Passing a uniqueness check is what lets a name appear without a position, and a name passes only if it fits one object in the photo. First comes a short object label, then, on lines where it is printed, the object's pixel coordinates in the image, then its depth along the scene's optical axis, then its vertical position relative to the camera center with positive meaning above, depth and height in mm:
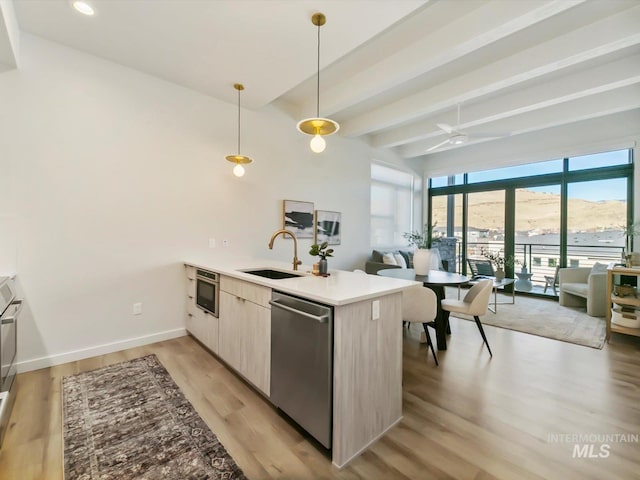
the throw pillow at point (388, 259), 5574 -465
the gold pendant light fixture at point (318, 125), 2243 +889
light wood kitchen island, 1540 -714
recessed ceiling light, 2236 +1816
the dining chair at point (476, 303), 2969 -718
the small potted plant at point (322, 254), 2320 -164
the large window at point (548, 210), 5020 +579
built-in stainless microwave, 2721 -591
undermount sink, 2828 -405
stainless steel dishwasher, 1558 -772
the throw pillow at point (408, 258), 6258 -489
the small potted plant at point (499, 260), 5080 -474
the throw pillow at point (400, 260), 5801 -505
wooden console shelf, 3246 -724
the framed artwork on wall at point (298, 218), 4454 +279
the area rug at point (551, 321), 3523 -1215
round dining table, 3061 -499
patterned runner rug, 1522 -1284
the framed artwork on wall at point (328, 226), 4957 +156
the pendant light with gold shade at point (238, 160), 3198 +851
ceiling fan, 3870 +1442
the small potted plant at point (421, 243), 3479 -171
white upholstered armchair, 4355 -813
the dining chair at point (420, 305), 2783 -683
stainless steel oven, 1761 -816
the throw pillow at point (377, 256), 5821 -421
